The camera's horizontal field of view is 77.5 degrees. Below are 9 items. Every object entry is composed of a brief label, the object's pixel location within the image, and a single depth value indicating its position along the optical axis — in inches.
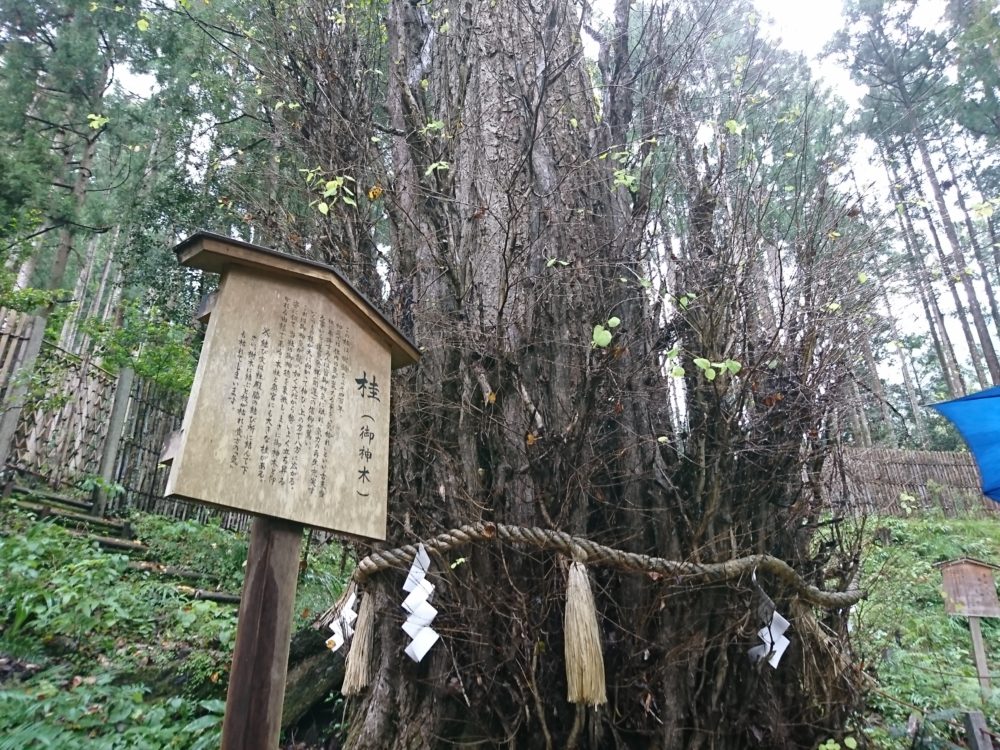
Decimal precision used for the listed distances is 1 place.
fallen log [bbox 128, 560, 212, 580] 222.8
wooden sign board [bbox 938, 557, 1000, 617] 170.6
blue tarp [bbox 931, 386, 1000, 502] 228.8
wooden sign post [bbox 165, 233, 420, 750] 74.2
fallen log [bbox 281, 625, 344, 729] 143.6
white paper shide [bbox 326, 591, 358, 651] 111.4
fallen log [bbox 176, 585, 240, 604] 217.8
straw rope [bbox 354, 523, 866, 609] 101.2
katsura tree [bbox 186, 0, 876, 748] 108.7
